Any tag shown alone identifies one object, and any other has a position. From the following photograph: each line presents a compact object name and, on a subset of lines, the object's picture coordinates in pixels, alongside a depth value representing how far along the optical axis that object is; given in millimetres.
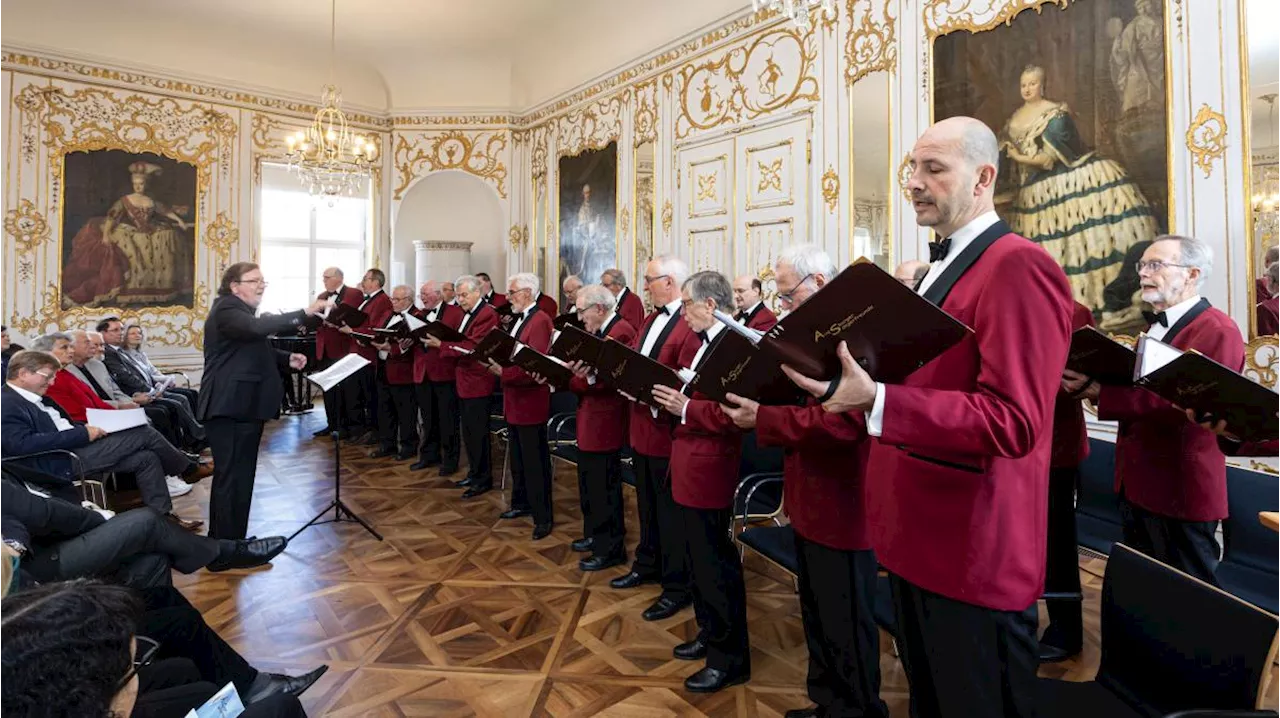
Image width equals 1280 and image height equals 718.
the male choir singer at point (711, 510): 2824
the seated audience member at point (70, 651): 1028
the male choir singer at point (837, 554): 2258
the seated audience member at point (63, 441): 4027
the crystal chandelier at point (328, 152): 7699
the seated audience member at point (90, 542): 2646
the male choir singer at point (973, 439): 1324
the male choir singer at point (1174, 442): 2545
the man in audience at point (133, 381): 6719
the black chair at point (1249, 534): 2758
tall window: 10398
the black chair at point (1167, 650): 1514
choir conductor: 4113
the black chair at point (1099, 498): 3338
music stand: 4570
